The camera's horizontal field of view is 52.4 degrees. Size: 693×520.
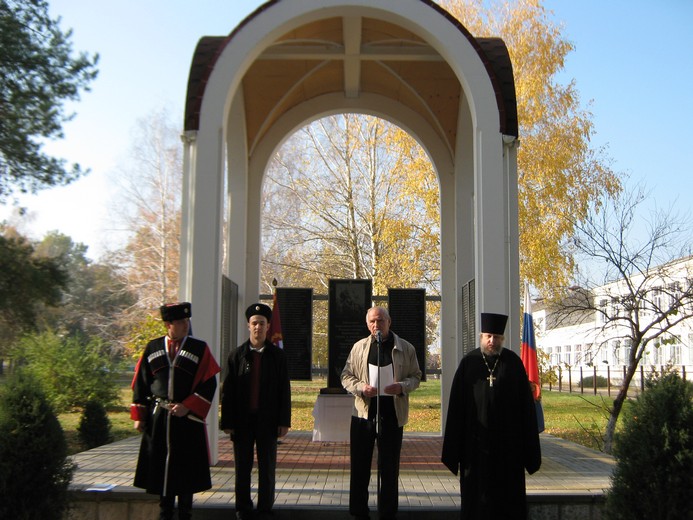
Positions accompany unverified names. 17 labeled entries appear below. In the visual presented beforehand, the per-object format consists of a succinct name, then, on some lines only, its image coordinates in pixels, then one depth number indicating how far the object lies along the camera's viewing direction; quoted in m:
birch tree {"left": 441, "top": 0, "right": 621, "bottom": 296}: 18.36
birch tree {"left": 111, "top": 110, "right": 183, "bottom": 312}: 31.19
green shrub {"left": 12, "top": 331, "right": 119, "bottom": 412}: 18.23
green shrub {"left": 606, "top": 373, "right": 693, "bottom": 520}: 5.48
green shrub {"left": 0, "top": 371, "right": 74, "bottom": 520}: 5.53
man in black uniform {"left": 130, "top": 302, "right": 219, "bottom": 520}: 5.74
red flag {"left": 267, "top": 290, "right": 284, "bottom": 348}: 10.49
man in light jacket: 6.06
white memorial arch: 8.07
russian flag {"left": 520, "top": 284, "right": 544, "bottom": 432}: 8.96
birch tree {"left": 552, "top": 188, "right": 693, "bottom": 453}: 13.64
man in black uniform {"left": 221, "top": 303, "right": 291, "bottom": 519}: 6.29
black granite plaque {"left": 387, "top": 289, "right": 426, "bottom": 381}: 11.44
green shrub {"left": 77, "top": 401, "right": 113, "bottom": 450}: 12.66
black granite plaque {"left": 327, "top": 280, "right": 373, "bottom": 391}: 11.10
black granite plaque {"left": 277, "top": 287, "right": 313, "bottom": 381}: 11.48
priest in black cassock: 5.65
